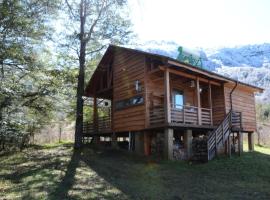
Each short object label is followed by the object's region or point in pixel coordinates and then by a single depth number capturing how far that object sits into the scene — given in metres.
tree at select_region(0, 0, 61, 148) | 9.34
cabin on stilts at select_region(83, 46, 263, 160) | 10.32
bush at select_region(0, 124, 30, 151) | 9.68
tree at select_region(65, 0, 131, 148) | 13.41
